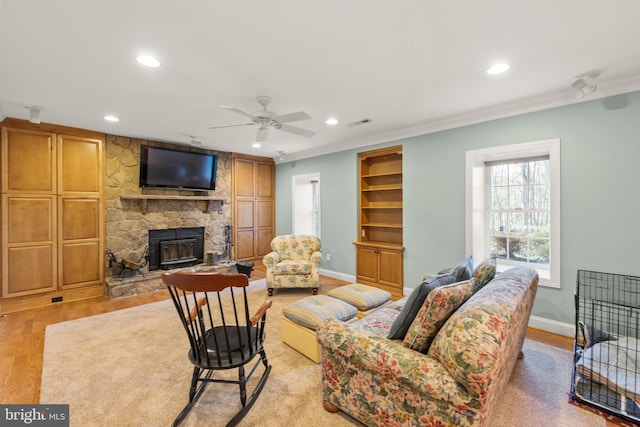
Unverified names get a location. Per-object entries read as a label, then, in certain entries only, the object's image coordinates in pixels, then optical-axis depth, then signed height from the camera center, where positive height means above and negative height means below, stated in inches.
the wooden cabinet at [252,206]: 247.4 +6.0
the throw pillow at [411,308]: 66.4 -22.7
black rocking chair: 66.2 -35.8
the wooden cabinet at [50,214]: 150.6 -0.5
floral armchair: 179.5 -37.5
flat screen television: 190.4 +31.7
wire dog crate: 78.0 -45.6
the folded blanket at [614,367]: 78.7 -46.3
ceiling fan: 114.8 +39.9
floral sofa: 50.8 -30.7
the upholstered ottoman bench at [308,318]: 101.7 -38.7
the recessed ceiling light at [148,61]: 89.4 +48.7
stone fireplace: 183.5 -4.7
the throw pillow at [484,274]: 85.0 -19.1
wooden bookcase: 183.3 -5.6
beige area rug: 74.8 -53.3
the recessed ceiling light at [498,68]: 95.5 +49.0
